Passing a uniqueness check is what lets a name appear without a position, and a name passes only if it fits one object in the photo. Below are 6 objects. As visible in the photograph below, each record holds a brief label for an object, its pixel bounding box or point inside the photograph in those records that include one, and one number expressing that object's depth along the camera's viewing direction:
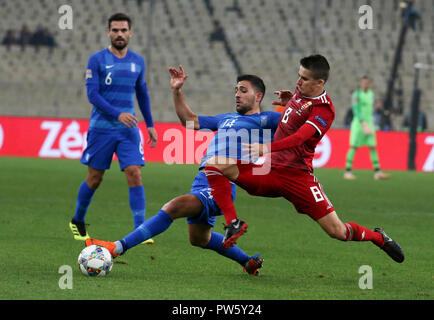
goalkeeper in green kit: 34.47
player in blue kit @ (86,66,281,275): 12.15
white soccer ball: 11.59
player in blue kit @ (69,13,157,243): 15.74
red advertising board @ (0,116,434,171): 40.56
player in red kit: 12.00
